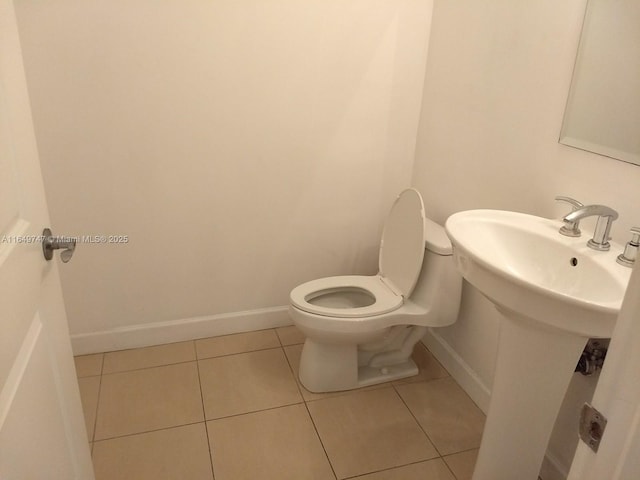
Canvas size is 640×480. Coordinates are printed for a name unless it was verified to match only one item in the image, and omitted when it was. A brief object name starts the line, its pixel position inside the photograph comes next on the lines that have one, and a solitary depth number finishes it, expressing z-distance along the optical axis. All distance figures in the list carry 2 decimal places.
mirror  1.26
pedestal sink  1.02
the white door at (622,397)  0.52
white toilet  1.88
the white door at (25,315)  0.76
